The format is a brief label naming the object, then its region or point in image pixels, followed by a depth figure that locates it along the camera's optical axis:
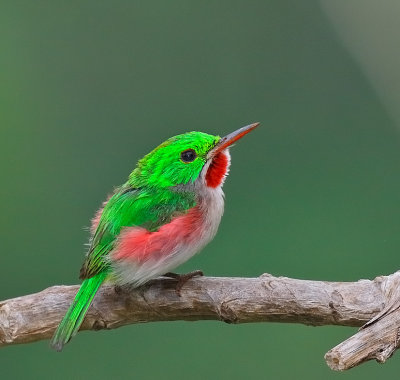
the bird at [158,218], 6.61
